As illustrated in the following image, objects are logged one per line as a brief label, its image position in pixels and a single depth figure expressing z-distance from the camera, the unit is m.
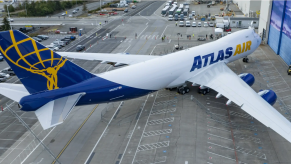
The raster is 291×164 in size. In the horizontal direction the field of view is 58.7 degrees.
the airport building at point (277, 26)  55.80
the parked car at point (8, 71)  56.94
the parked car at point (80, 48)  73.55
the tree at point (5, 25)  90.82
